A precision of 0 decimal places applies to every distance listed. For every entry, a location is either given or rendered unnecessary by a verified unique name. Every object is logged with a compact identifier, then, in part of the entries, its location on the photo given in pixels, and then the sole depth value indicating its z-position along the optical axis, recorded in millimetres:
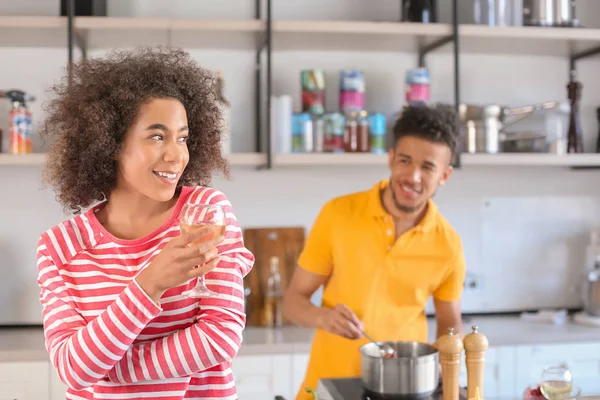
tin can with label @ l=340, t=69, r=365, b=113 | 2646
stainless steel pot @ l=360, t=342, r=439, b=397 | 1365
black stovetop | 1398
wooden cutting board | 2699
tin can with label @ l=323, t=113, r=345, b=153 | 2559
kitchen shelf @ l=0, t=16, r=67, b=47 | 2391
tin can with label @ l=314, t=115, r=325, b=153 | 2570
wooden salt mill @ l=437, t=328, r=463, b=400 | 1301
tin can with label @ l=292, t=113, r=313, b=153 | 2549
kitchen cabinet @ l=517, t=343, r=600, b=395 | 2455
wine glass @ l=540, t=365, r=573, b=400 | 1308
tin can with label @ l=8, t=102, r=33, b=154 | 2459
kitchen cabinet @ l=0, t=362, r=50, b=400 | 2242
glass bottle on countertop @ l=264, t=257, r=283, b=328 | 2668
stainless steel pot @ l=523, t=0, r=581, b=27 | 2668
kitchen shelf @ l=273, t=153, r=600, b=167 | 2477
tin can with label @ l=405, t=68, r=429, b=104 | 2633
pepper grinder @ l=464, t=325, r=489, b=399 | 1285
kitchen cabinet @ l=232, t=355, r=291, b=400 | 2330
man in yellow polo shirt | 1799
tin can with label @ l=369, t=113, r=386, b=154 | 2576
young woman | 945
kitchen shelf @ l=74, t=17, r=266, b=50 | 2420
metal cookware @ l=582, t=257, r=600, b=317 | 2709
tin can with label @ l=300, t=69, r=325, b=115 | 2648
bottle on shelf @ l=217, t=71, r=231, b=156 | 2462
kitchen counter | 2289
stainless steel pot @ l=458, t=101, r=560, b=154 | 2668
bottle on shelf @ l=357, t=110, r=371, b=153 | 2580
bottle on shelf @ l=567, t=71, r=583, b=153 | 2770
